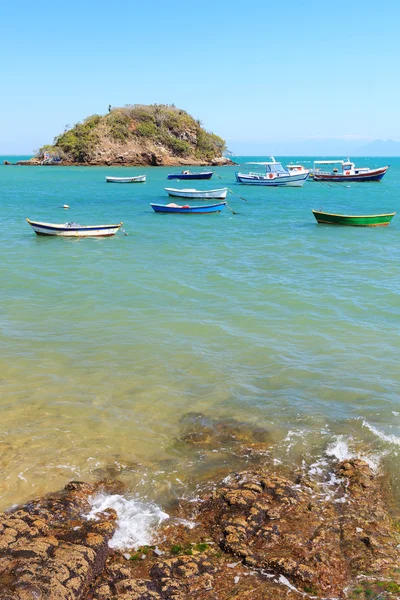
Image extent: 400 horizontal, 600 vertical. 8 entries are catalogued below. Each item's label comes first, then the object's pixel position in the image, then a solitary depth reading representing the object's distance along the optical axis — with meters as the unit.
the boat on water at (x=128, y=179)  70.20
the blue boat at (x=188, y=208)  39.34
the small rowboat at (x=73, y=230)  27.70
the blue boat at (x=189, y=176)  73.45
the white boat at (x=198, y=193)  46.29
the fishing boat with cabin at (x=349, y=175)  75.00
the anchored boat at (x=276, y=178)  66.50
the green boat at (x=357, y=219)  33.31
